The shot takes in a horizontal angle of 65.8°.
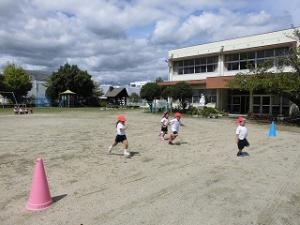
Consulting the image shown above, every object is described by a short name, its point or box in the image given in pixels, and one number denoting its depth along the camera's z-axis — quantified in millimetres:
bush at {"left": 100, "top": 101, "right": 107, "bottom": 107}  41577
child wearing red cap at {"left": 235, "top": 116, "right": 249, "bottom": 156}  7436
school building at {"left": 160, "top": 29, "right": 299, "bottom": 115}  21560
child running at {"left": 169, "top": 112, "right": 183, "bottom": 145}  9087
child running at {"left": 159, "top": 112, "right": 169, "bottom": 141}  10050
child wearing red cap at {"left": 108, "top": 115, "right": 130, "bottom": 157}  7123
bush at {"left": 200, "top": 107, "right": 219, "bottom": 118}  21123
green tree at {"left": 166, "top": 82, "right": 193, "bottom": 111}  23401
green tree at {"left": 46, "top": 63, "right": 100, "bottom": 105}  40593
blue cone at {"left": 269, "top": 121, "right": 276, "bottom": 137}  11651
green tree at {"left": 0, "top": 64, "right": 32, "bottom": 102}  38561
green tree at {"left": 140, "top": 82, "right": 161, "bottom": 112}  26186
